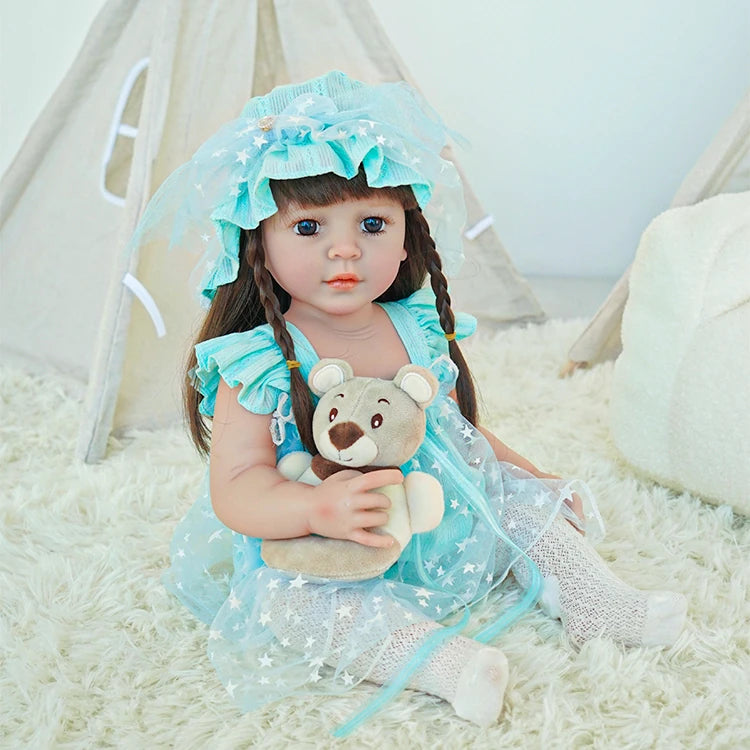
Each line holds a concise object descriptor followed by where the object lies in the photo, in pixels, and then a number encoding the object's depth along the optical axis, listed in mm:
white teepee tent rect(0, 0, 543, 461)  1494
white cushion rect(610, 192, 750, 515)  1273
